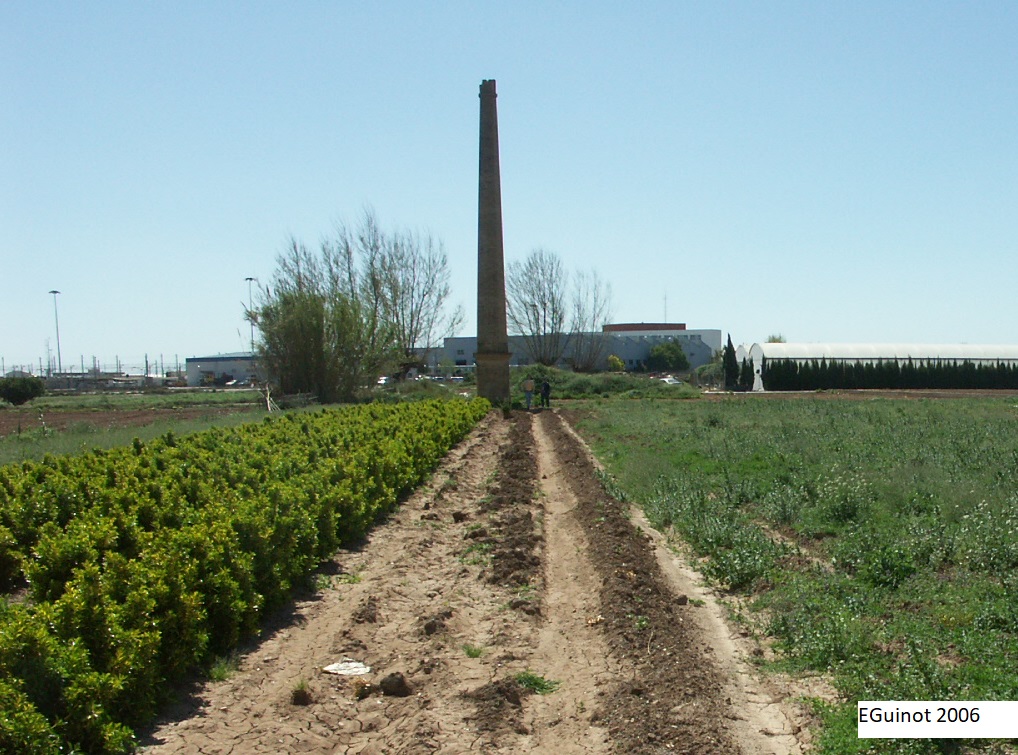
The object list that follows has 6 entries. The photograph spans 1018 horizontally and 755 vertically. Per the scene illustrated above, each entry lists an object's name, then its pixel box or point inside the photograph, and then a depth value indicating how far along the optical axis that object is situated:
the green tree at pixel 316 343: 41.25
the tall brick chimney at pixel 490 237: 43.16
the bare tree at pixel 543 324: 85.31
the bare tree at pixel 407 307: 65.31
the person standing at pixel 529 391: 45.87
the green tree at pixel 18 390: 49.47
